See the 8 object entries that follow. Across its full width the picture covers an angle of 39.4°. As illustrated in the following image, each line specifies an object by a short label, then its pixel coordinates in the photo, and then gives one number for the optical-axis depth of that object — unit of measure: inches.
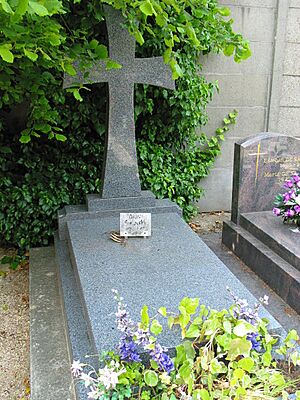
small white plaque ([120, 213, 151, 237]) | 110.8
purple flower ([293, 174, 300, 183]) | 129.6
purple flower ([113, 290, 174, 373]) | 58.1
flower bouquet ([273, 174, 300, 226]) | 123.6
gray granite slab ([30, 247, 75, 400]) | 79.2
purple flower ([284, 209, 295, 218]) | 123.1
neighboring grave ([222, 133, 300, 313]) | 122.3
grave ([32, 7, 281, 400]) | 81.3
